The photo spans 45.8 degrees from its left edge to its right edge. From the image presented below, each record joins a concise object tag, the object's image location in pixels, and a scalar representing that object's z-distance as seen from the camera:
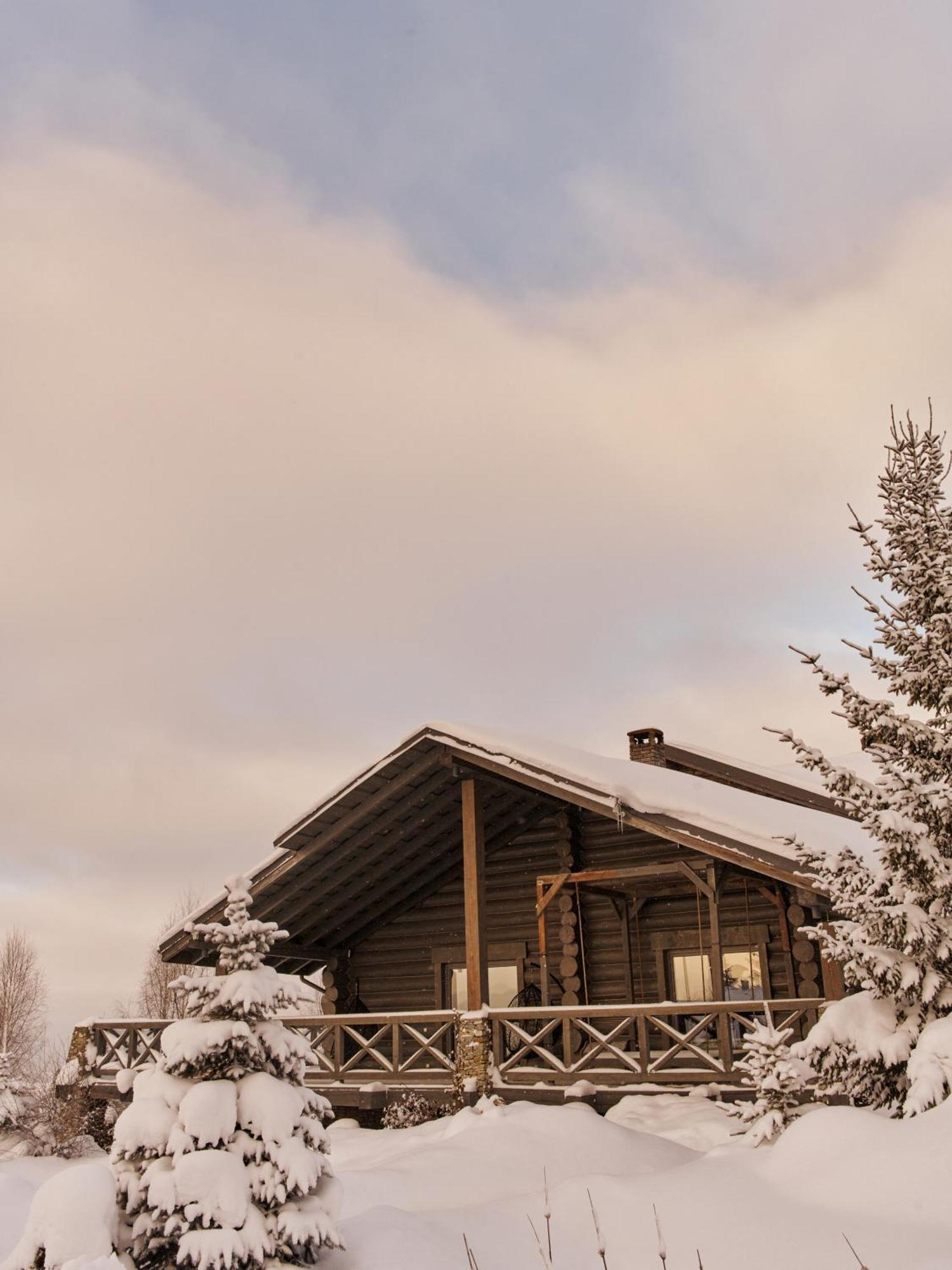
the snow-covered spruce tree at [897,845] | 9.46
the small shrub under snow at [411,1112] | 15.38
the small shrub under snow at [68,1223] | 6.68
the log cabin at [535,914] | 14.71
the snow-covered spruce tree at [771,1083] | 9.72
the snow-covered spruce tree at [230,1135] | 7.08
